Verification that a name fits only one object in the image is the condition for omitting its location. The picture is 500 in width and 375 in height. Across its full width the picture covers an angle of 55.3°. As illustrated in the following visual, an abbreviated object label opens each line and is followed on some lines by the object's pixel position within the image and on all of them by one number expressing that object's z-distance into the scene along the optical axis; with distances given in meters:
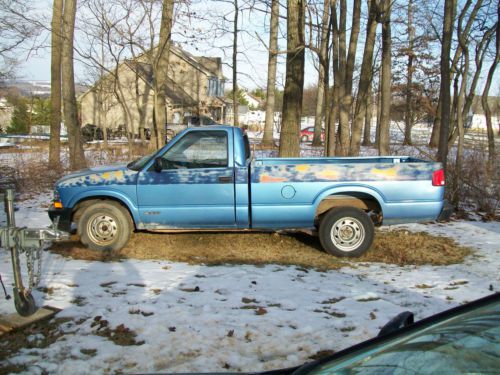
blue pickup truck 6.77
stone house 42.69
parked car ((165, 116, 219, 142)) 34.34
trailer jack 3.98
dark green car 1.83
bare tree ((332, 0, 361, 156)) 14.55
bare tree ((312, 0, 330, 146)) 13.87
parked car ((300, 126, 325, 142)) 43.59
